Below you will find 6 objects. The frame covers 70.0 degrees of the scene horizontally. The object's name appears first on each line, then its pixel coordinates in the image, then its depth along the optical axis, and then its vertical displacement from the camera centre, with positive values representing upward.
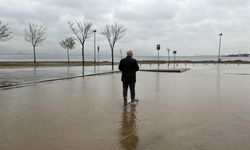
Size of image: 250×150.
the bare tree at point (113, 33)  29.23 +4.56
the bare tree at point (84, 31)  26.82 +4.51
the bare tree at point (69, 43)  40.44 +4.04
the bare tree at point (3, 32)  21.23 +3.43
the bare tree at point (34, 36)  32.22 +4.46
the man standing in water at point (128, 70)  5.96 -0.31
